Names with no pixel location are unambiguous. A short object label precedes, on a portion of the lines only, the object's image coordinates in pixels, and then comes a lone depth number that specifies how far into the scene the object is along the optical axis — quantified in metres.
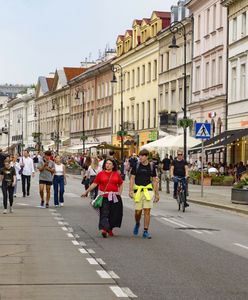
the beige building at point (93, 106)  94.62
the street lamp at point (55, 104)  117.20
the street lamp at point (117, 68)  87.84
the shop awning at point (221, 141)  46.69
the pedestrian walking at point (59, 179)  27.36
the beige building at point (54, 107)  120.38
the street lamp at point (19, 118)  164.90
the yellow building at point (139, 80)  75.06
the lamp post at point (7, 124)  176.38
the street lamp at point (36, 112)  144.30
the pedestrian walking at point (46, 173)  26.48
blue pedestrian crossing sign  33.00
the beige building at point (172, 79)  63.88
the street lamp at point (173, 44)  42.21
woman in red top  16.92
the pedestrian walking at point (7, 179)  23.58
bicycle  25.91
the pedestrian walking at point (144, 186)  16.98
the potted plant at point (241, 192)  28.14
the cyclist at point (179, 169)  26.11
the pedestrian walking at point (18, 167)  34.28
